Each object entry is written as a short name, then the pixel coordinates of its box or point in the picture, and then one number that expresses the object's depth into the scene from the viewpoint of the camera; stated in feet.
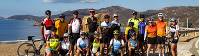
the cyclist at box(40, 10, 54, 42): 21.55
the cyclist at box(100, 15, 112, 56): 20.48
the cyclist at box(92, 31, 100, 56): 20.87
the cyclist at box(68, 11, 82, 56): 21.09
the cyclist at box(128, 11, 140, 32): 21.11
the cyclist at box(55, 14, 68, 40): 21.43
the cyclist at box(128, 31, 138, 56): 20.43
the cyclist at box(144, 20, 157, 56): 20.83
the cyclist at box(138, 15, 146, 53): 21.23
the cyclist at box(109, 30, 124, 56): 20.24
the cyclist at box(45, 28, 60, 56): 20.74
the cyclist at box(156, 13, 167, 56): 20.75
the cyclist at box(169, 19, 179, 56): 20.67
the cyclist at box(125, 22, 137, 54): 20.63
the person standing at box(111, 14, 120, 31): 20.68
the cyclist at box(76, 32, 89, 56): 20.64
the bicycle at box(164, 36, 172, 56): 21.97
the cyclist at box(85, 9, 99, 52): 20.84
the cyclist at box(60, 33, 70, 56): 21.14
